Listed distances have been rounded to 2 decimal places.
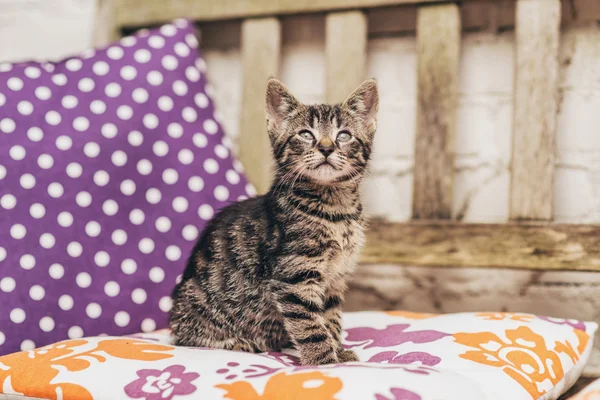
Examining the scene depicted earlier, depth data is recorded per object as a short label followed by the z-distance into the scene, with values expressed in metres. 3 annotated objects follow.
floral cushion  0.77
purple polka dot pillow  1.22
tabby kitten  1.04
